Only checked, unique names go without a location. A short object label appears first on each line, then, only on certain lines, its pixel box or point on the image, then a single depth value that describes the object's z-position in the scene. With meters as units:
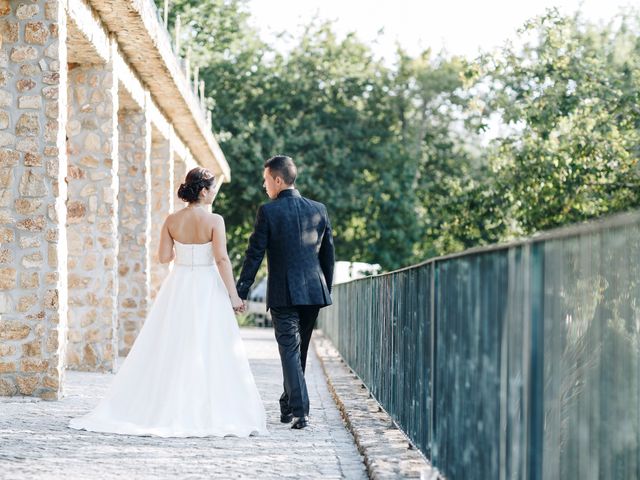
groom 7.96
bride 7.86
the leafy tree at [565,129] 21.77
